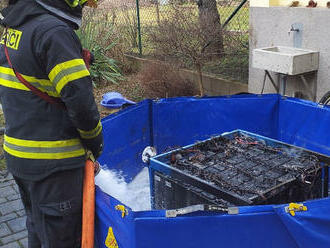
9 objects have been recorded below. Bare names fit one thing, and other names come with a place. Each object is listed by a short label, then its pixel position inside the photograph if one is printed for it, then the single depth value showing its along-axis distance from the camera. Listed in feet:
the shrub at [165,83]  22.67
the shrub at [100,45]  28.19
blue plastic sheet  6.44
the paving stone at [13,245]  11.35
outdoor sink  16.61
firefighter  6.89
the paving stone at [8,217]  12.67
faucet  17.97
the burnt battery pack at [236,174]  9.21
